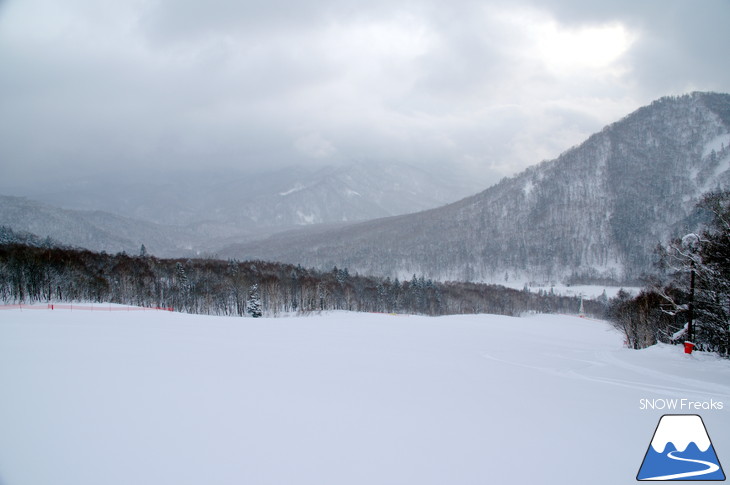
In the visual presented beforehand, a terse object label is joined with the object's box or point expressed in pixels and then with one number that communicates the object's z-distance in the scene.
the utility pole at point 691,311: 19.30
